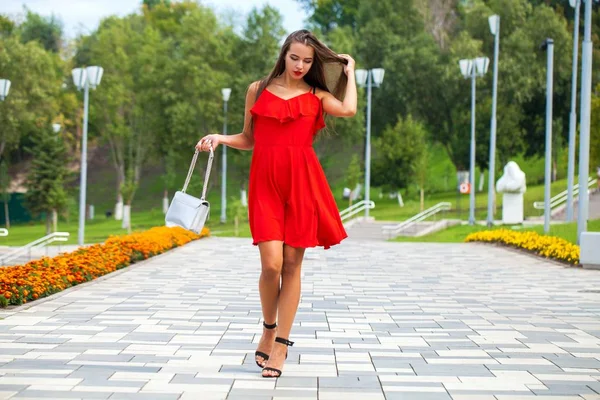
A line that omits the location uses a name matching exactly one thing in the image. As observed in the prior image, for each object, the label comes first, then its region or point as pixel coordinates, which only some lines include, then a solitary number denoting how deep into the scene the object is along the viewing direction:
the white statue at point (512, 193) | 33.00
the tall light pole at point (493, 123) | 31.28
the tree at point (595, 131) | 38.78
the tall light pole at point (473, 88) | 34.06
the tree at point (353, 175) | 46.72
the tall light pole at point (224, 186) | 40.84
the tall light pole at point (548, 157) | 26.00
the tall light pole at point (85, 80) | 27.85
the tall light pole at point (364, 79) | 35.38
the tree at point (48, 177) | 48.31
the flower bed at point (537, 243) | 17.42
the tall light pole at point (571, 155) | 27.45
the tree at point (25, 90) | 52.91
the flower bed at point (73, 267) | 9.98
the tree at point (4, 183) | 55.38
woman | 5.70
